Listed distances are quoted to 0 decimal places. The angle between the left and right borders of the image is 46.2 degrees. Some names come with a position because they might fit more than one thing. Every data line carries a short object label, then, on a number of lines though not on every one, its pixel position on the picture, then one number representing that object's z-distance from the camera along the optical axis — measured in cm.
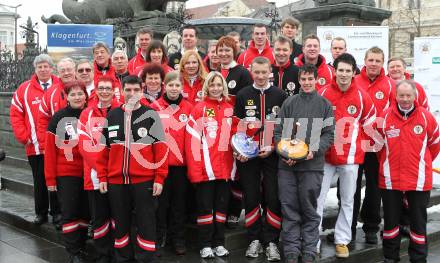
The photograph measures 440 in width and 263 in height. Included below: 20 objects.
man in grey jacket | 512
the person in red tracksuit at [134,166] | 493
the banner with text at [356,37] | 834
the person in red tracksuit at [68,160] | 538
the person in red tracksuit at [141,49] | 693
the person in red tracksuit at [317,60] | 603
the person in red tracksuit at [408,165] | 535
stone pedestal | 916
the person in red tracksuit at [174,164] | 536
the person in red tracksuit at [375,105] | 584
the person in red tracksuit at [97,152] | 507
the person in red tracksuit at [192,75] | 569
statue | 1175
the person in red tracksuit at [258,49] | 657
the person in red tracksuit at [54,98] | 605
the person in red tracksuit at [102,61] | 633
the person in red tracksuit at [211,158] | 536
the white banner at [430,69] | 858
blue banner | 944
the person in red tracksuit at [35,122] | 637
